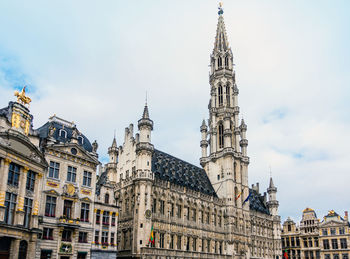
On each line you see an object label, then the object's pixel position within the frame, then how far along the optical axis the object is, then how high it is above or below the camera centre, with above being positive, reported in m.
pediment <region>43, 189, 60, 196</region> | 46.52 +5.90
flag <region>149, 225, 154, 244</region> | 59.75 +0.38
